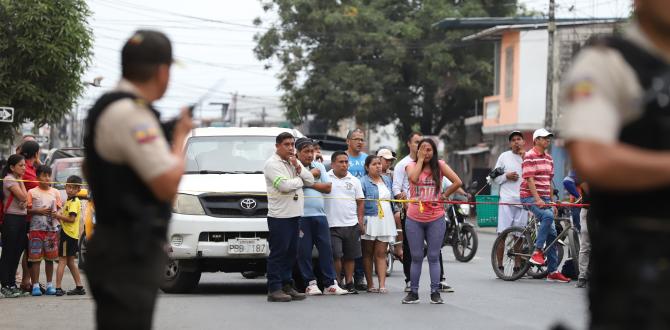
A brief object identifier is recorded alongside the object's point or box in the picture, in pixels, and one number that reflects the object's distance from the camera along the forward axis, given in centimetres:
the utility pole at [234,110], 12669
